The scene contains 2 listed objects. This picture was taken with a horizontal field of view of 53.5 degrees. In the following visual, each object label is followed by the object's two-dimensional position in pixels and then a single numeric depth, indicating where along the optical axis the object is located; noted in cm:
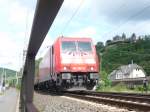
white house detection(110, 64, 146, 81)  4554
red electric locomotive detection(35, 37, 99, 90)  911
